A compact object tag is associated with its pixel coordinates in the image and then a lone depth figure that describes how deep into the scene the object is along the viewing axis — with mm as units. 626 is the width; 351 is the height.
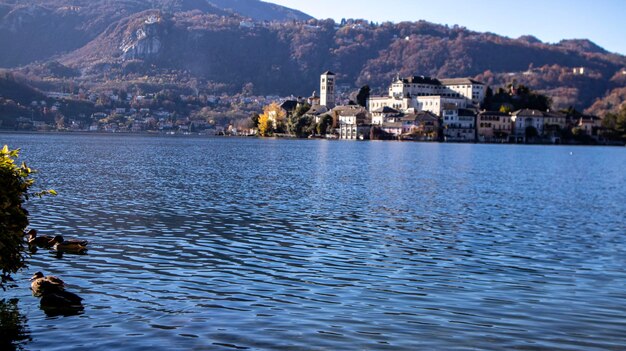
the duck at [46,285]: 15516
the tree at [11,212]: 13906
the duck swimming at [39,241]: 21062
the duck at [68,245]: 20641
